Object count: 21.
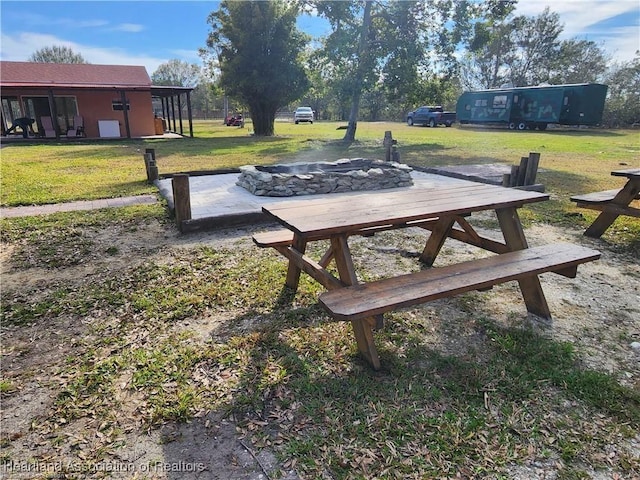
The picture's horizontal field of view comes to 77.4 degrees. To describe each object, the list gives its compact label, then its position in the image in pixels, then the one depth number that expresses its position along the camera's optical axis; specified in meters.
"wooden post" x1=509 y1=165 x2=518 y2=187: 6.17
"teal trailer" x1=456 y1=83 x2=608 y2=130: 20.59
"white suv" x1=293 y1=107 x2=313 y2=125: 32.16
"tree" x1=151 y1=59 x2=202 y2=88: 53.12
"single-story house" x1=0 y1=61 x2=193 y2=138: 16.41
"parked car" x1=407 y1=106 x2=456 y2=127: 27.72
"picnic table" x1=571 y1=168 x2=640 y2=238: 4.11
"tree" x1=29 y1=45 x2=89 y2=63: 47.38
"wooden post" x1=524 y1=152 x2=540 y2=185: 6.08
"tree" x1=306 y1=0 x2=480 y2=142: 14.38
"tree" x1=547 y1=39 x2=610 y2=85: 32.81
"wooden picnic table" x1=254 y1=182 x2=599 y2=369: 2.02
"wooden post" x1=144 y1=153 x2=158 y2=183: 7.17
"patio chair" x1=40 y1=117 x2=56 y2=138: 16.33
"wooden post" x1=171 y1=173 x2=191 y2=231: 4.27
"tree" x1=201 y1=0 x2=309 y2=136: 16.91
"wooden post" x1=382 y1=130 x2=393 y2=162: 8.24
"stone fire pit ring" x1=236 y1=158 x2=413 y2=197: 5.88
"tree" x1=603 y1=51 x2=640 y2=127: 24.83
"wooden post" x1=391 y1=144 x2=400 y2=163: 8.25
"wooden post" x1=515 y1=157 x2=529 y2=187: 6.10
